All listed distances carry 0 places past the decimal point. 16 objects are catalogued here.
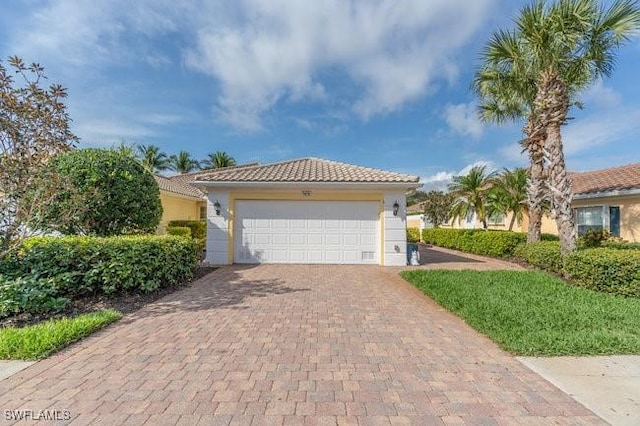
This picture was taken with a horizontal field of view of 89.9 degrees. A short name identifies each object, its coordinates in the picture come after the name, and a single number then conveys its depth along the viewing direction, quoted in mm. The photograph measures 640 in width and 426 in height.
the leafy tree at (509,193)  15711
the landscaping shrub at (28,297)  5414
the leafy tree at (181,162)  41969
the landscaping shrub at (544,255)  9914
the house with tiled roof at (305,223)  12219
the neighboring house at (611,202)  12031
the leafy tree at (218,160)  40938
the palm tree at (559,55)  8773
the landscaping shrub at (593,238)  11327
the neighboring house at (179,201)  18498
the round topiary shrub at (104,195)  8141
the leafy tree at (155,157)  39228
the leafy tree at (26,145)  5957
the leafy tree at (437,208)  27033
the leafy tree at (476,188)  18062
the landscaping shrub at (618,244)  9979
